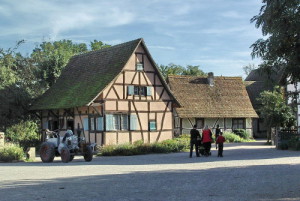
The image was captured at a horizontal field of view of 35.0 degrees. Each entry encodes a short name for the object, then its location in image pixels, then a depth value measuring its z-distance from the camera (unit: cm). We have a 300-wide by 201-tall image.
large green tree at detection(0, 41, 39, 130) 3509
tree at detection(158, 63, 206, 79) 7638
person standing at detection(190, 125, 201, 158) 2504
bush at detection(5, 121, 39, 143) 3475
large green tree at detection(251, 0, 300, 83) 1018
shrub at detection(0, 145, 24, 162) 2347
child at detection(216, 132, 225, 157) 2441
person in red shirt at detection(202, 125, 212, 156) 2540
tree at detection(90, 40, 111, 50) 6481
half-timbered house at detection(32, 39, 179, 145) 3206
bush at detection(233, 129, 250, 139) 4603
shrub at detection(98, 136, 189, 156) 2802
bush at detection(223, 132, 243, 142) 4255
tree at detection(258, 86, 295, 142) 3603
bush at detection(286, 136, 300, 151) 2807
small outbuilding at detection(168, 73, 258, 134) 4409
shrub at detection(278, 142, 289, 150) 2928
